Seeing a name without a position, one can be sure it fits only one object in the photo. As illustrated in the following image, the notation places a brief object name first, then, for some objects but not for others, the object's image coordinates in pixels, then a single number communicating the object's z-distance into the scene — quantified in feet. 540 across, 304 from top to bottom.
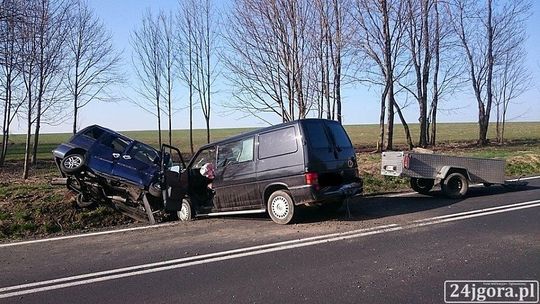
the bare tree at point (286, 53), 63.10
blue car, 32.63
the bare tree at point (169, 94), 92.58
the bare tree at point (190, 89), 88.41
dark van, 27.71
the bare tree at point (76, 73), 77.18
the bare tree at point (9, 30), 40.27
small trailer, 35.88
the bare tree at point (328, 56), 69.26
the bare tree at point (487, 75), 105.91
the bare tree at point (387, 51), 76.84
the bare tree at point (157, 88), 92.19
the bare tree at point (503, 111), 113.09
